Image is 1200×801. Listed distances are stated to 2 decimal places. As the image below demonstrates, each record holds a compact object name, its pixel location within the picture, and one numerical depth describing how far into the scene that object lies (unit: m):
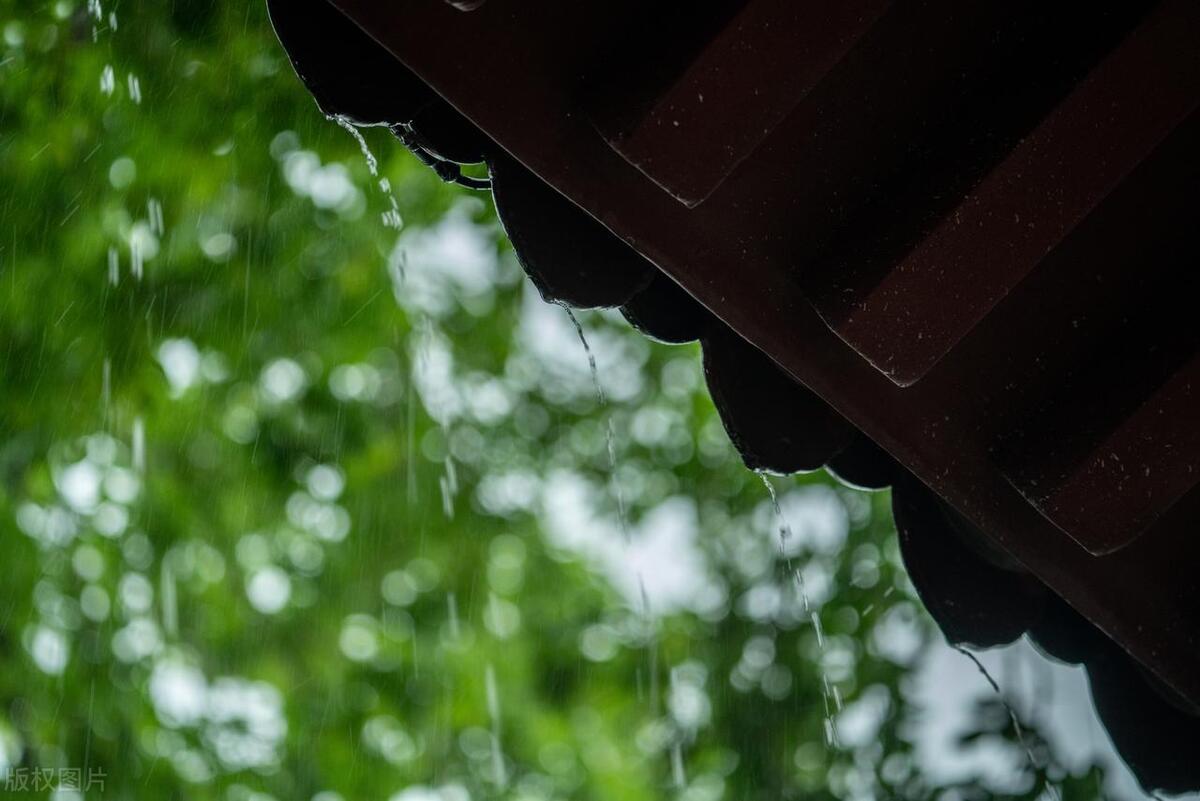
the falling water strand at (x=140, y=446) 6.76
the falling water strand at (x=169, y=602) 7.20
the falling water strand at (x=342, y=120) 1.42
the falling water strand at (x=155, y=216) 6.20
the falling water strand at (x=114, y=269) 5.98
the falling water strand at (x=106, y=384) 6.20
